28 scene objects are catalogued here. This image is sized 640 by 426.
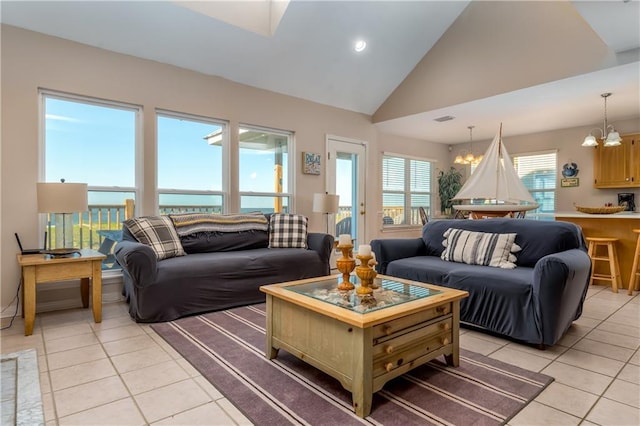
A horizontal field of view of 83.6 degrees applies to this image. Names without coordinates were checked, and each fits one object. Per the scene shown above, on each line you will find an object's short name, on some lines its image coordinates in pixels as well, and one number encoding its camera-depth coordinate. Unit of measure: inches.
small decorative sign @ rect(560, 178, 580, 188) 242.3
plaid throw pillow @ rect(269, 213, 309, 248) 161.9
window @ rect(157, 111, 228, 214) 157.4
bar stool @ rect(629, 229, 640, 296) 153.6
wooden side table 102.7
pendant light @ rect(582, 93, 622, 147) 179.3
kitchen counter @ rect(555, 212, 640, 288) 161.3
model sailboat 154.2
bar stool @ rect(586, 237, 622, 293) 158.7
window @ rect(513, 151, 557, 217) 257.1
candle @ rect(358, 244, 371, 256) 75.9
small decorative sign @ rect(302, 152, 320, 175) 200.8
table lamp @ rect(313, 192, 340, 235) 182.5
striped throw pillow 115.2
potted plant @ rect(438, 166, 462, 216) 302.5
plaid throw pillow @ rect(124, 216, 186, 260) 128.8
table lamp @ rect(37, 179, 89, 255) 108.2
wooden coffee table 64.6
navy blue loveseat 89.3
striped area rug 63.3
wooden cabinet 214.1
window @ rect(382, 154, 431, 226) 269.7
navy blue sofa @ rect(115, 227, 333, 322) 112.7
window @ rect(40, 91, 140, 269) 131.8
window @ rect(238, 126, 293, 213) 182.2
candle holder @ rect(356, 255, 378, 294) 77.3
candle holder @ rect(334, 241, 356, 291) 81.7
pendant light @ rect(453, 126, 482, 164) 243.9
